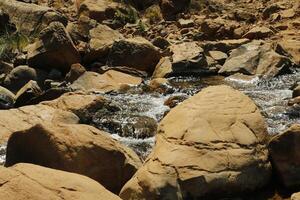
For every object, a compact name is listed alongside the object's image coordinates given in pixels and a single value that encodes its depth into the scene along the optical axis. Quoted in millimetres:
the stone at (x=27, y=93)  10375
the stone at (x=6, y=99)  10202
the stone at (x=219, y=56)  12570
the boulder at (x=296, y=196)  4945
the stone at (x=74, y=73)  11797
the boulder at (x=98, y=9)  16484
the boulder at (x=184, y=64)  11945
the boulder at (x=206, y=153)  5445
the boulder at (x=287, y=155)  5777
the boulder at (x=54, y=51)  12234
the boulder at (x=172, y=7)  16938
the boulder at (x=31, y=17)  14656
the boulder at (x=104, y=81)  11391
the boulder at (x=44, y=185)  4188
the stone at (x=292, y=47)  12703
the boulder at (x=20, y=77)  11633
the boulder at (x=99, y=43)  13088
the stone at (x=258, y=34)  14094
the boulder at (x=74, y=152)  6047
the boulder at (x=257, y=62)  11695
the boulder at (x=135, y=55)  12562
